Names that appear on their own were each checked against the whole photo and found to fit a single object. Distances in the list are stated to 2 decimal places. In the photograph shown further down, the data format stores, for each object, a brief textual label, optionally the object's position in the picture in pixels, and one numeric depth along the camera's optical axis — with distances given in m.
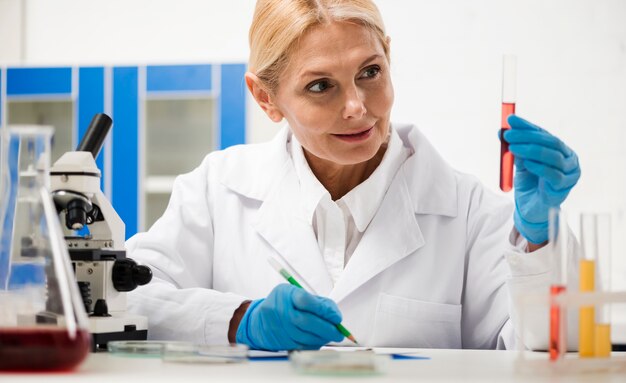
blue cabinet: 3.89
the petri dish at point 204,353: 1.10
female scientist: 1.87
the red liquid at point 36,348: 0.92
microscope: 1.40
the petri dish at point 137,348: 1.19
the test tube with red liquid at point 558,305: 1.07
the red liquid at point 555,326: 1.07
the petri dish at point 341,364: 0.96
